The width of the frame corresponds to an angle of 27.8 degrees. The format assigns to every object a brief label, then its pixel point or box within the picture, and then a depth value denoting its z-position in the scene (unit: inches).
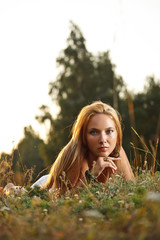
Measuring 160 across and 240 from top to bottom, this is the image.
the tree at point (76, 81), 989.8
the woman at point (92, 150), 154.6
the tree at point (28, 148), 950.9
